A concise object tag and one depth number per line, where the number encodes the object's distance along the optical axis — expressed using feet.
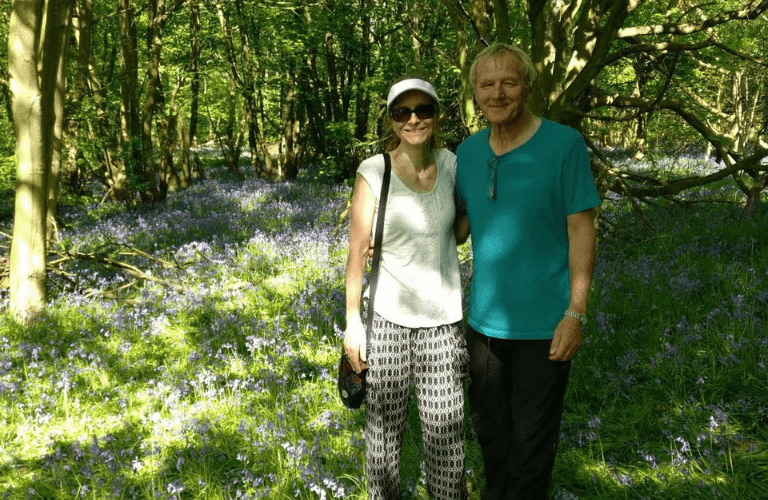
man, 7.39
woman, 8.10
